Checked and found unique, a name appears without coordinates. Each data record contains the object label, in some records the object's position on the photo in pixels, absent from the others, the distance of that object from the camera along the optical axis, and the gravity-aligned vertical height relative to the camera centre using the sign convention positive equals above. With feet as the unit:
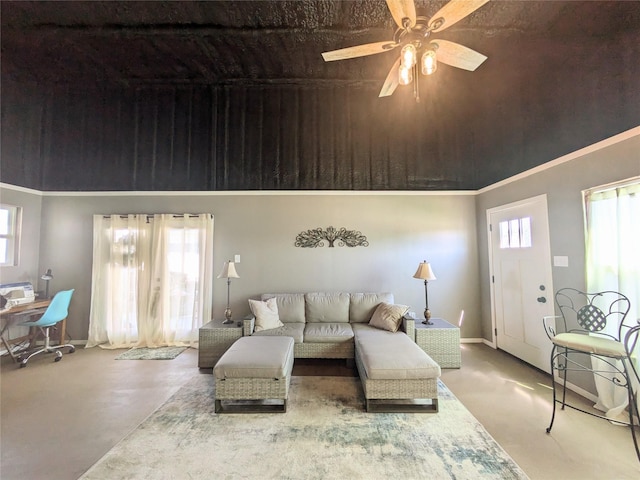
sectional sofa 7.51 -3.12
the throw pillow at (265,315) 11.34 -2.66
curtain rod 13.66 +2.02
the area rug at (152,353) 11.76 -4.53
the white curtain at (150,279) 13.32 -1.25
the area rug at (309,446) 5.43 -4.44
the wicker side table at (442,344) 10.62 -3.61
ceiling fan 5.26 +4.78
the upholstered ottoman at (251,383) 7.61 -3.71
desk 10.96 -2.67
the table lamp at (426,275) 11.64 -0.92
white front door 9.97 -1.00
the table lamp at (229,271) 12.15 -0.77
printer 11.25 -1.70
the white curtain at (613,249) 6.95 +0.12
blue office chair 11.34 -2.79
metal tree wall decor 13.84 +0.84
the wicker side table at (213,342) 10.66 -3.54
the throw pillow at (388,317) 11.00 -2.66
